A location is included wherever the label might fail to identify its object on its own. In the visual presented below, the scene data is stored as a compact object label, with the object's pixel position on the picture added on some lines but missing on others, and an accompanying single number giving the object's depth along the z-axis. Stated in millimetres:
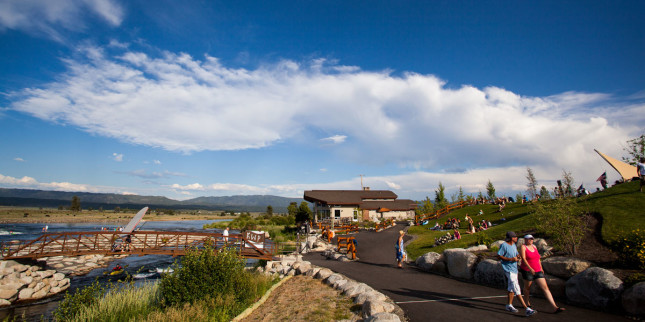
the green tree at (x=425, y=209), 45088
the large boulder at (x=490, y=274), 11172
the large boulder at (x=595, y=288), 7934
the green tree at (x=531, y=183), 56875
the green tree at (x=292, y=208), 65188
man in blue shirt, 8134
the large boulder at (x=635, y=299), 7207
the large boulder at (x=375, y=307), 8531
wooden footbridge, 20938
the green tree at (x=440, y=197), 53147
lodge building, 49438
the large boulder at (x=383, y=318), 7312
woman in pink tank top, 8092
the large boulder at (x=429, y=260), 15023
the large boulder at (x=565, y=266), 9434
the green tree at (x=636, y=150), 34156
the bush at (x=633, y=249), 9016
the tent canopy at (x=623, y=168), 24625
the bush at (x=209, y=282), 11406
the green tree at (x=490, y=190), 60725
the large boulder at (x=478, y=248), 15070
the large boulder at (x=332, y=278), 12789
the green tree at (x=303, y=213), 52300
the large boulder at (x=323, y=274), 14102
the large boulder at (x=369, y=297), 9633
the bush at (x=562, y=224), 12133
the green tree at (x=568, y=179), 21447
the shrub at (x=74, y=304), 10265
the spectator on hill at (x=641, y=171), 17312
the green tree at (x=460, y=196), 55403
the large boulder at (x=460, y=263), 12759
